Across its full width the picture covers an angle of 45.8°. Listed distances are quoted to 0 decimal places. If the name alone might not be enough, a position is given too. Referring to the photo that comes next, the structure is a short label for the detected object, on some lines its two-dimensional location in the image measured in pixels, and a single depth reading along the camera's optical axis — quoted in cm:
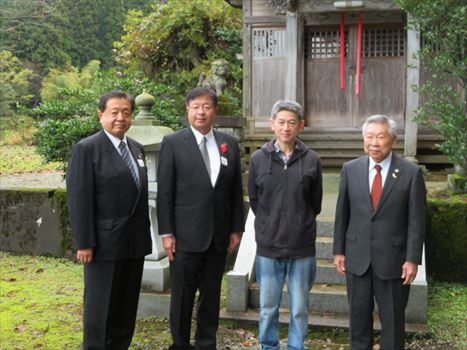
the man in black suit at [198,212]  405
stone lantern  578
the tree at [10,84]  2017
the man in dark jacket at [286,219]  400
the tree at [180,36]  1552
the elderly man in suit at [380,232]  376
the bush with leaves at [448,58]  688
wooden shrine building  1039
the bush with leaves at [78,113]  795
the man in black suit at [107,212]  380
